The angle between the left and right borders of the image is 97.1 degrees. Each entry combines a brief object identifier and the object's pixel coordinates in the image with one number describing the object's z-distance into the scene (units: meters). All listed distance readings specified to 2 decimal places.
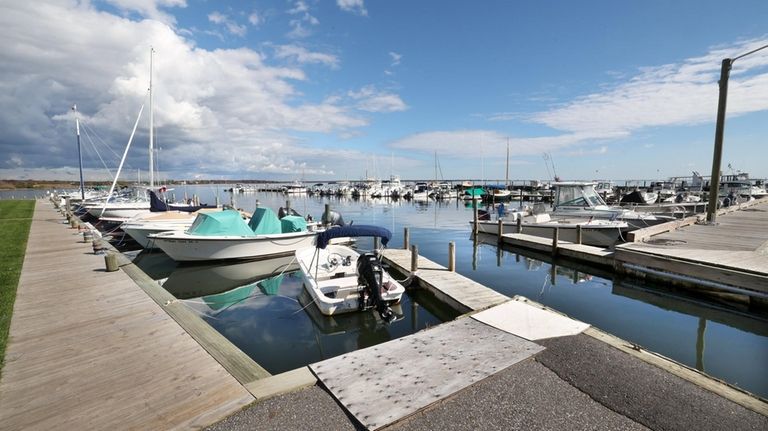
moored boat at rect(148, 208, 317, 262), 15.33
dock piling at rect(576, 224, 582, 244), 17.69
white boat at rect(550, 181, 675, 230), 20.25
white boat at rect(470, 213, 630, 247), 18.56
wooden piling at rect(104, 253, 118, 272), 10.96
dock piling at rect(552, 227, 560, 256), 16.70
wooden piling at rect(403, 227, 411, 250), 17.12
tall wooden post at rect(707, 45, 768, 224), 15.01
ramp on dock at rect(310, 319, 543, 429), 4.38
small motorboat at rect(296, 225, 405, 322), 9.07
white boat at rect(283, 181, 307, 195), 100.40
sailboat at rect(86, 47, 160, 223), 23.88
